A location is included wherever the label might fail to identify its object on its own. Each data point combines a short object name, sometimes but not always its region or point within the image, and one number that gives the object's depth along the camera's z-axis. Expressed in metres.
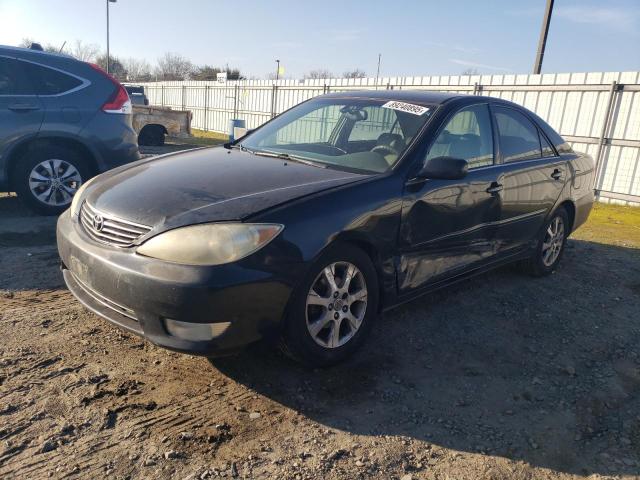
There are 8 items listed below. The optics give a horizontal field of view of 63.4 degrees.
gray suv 5.75
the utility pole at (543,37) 15.49
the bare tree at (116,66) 56.85
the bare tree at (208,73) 50.81
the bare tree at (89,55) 52.98
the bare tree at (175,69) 71.66
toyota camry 2.57
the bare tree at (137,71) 70.20
